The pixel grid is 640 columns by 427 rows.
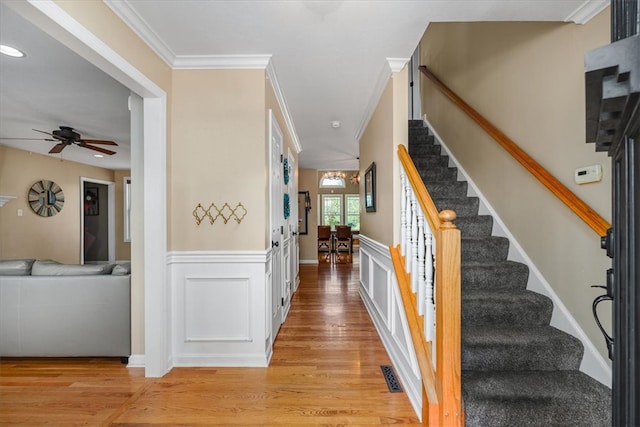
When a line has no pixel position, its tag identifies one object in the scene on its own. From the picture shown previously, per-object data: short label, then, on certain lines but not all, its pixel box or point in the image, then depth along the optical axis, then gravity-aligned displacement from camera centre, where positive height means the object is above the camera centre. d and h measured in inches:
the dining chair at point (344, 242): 296.4 -28.0
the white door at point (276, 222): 105.8 -2.8
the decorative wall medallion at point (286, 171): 144.4 +21.9
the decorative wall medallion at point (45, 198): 213.2 +13.9
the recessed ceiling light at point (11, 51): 82.5 +47.8
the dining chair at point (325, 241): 318.7 -29.0
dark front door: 14.5 +2.1
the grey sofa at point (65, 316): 97.3 -33.3
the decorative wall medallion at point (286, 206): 146.0 +4.4
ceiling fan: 141.1 +38.3
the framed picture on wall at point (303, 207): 295.7 +7.7
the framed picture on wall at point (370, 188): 126.0 +12.0
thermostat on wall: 65.4 +9.0
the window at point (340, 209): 455.8 +8.3
